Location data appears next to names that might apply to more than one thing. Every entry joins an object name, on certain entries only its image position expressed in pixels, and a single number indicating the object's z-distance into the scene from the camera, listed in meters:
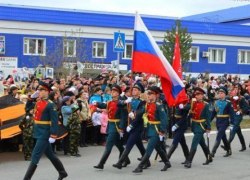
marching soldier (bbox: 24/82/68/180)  9.23
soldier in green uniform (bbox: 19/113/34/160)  11.84
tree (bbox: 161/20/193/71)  36.38
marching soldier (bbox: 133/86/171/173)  10.54
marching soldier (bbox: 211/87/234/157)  12.56
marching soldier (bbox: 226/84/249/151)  13.55
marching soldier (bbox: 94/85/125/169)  10.66
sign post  15.75
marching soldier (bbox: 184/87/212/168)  11.44
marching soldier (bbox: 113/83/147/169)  10.68
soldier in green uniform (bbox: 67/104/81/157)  12.50
